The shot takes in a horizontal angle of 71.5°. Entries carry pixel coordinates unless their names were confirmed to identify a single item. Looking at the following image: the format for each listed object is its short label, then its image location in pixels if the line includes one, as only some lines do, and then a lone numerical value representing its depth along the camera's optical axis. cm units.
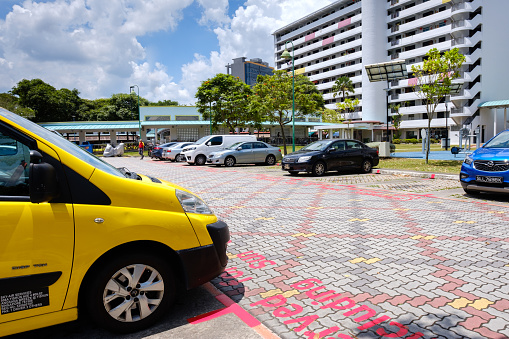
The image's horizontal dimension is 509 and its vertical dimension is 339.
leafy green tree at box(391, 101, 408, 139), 5938
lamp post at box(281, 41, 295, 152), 2328
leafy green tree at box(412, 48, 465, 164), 1609
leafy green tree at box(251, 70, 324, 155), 2547
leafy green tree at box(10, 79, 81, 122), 6244
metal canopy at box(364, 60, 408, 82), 2151
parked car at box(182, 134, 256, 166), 2308
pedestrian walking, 3444
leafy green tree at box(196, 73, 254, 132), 3578
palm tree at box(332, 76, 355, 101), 6781
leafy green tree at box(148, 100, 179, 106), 9359
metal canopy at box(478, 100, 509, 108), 3711
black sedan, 1461
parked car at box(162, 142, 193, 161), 2790
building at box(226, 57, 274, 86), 15088
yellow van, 247
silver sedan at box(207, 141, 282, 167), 2086
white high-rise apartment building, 5056
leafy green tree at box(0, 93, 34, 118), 4684
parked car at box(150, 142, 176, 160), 3060
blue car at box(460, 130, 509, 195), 833
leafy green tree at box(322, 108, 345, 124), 5870
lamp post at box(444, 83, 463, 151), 1730
